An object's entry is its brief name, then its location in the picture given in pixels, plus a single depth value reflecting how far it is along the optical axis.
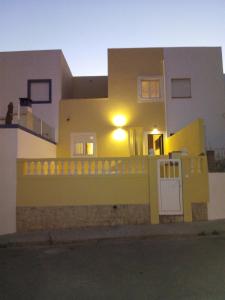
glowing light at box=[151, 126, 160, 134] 11.30
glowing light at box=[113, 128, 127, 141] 11.24
